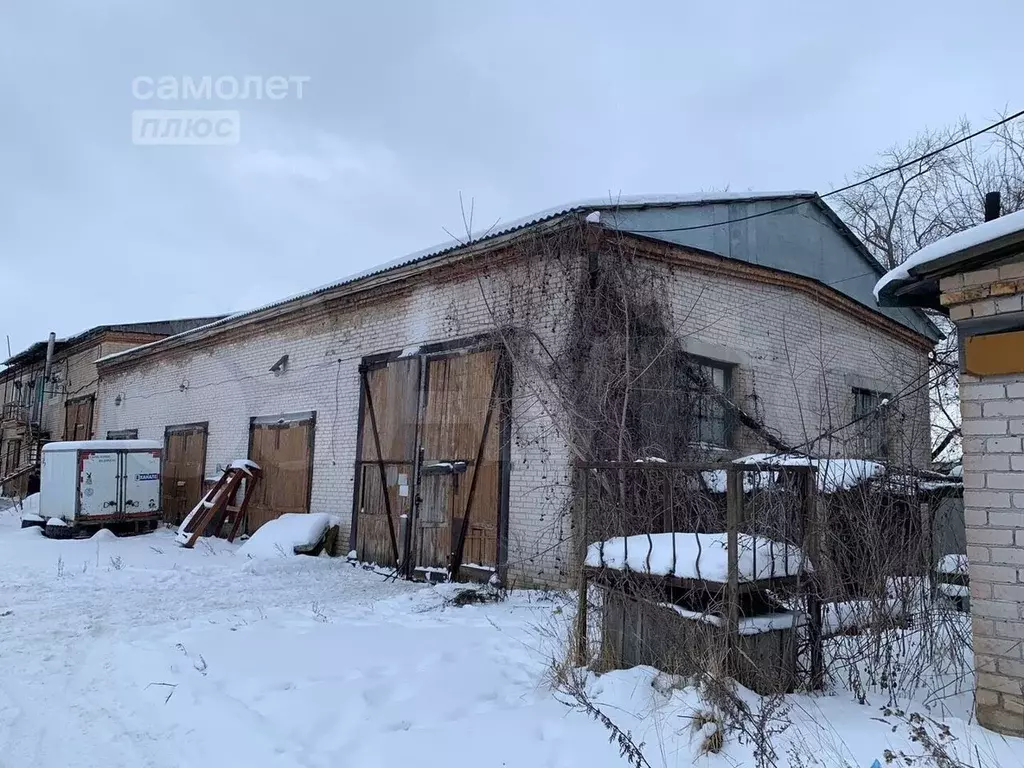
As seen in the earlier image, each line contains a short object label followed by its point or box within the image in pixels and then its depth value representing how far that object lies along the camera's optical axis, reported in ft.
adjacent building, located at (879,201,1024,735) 12.10
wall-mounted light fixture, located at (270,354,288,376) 44.91
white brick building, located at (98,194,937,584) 28.78
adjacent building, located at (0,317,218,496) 80.07
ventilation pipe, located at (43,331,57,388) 87.31
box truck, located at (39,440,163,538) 46.29
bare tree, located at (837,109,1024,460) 63.05
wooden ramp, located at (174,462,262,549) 41.52
